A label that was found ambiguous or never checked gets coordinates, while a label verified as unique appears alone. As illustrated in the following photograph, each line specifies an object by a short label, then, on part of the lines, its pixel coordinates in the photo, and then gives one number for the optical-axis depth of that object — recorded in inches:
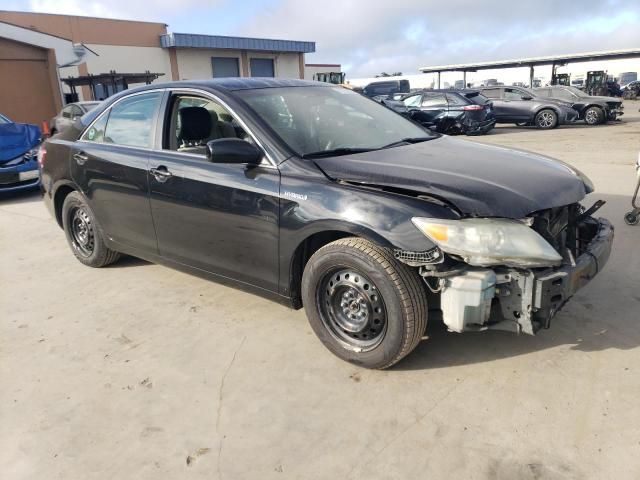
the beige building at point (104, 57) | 700.7
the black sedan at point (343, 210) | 103.3
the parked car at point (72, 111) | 486.3
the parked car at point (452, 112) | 625.0
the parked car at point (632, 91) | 1513.3
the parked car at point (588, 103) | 717.9
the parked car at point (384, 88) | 1060.8
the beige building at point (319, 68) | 1777.4
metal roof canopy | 1556.3
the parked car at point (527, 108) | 706.2
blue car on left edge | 336.2
